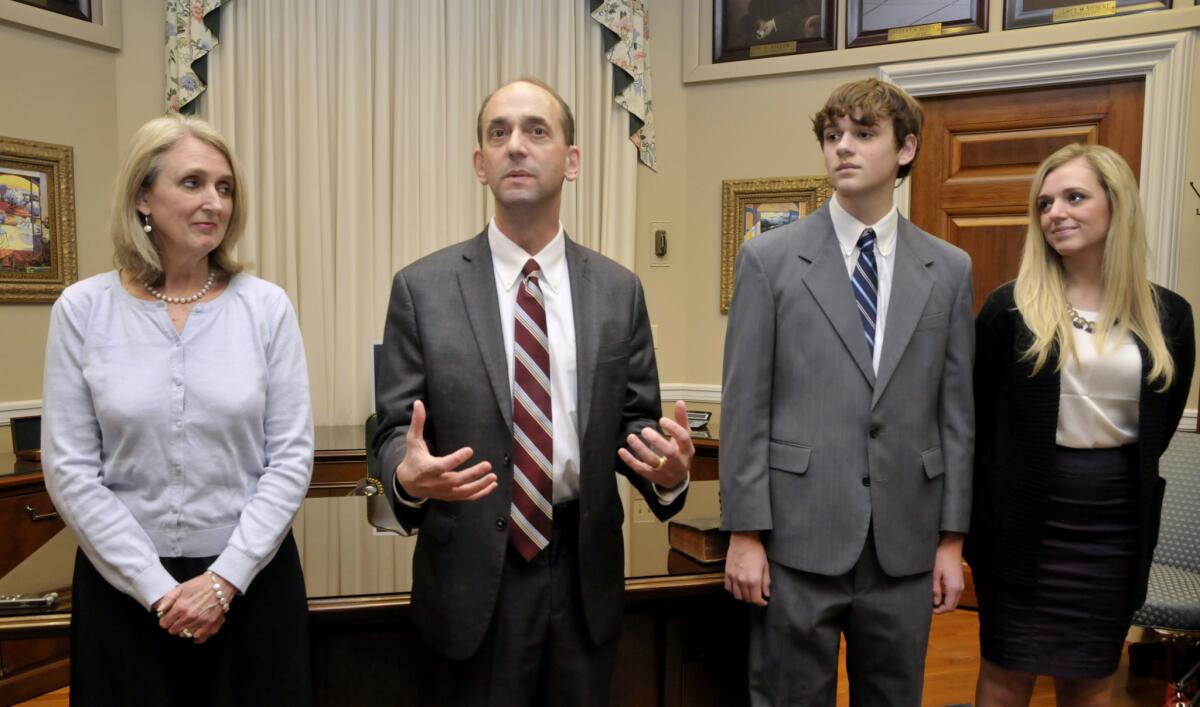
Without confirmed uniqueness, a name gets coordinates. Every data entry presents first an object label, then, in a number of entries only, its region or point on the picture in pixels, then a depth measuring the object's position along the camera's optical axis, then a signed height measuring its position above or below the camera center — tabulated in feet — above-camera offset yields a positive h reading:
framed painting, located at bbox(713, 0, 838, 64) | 13.30 +4.65
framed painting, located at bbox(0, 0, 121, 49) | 10.97 +3.98
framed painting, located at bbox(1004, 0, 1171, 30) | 11.45 +4.27
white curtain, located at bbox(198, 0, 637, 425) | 12.85 +2.91
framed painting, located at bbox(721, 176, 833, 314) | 13.70 +1.81
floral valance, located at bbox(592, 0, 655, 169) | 13.60 +4.15
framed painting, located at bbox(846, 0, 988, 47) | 12.35 +4.46
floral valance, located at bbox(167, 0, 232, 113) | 12.27 +3.93
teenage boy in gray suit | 5.49 -0.84
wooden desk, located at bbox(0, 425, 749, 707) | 5.50 -2.46
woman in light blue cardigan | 4.67 -0.86
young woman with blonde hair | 6.26 -1.04
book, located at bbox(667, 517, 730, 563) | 6.28 -1.73
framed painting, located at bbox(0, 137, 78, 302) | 11.04 +1.18
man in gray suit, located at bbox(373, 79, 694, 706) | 4.82 -0.74
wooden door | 11.90 +2.46
